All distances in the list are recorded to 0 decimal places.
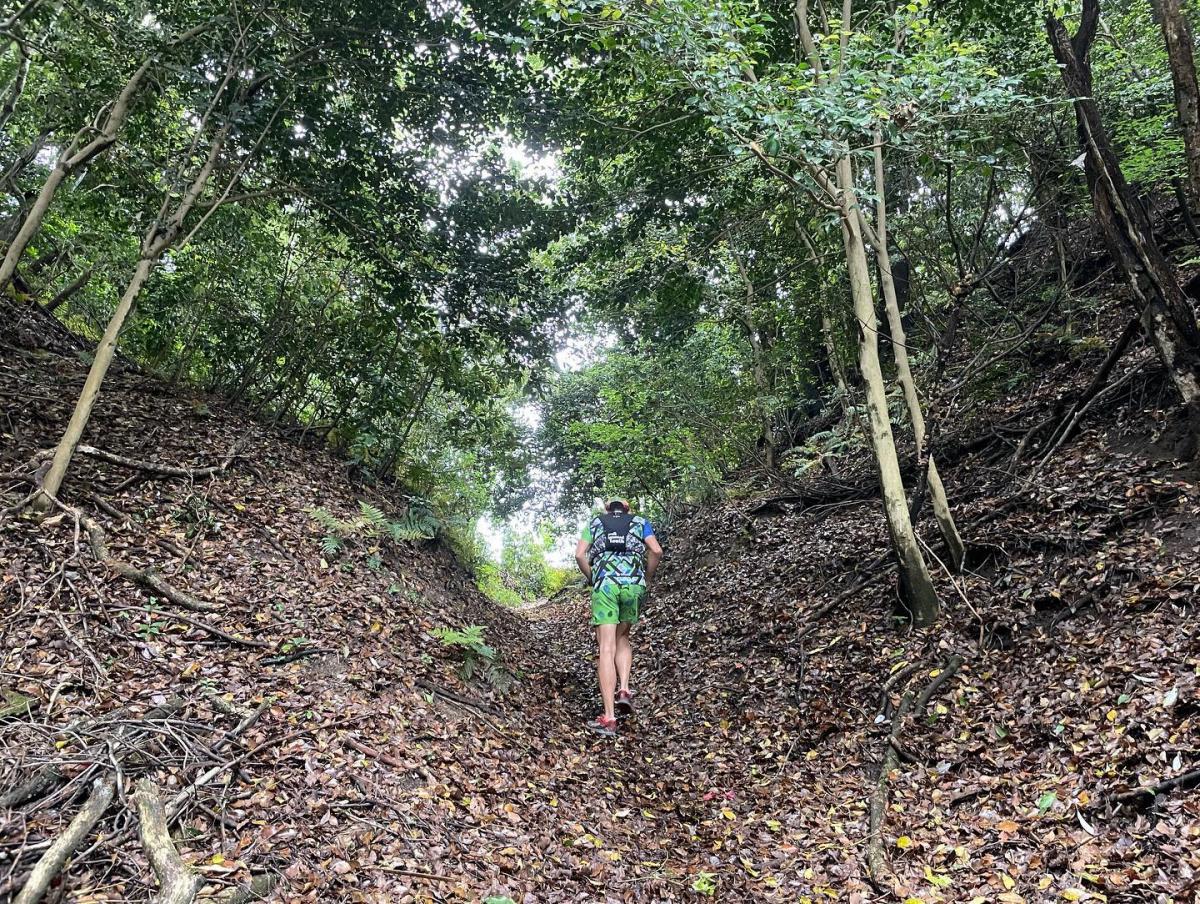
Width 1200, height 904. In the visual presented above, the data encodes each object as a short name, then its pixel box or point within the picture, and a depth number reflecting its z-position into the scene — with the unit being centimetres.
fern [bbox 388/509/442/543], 847
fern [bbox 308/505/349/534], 734
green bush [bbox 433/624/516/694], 620
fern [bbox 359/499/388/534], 802
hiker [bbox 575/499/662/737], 632
